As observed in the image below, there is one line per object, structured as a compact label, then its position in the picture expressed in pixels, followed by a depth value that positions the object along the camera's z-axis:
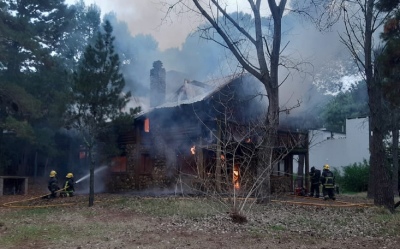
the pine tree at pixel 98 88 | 18.23
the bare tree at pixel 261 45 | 15.88
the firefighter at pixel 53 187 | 18.66
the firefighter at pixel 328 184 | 18.72
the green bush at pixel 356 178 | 29.12
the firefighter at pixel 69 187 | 19.11
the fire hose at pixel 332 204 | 15.16
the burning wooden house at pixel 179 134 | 19.88
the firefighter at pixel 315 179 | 20.06
